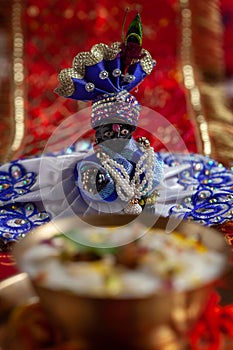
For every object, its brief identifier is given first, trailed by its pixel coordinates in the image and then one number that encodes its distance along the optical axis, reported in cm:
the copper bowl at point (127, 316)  50
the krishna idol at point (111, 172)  66
